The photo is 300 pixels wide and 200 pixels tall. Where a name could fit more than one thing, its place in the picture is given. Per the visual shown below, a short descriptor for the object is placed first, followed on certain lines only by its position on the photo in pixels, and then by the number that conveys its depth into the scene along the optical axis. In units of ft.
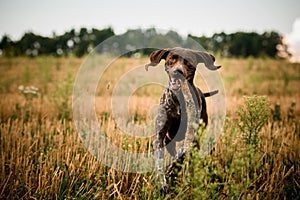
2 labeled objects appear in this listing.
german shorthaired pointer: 10.37
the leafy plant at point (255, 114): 10.77
